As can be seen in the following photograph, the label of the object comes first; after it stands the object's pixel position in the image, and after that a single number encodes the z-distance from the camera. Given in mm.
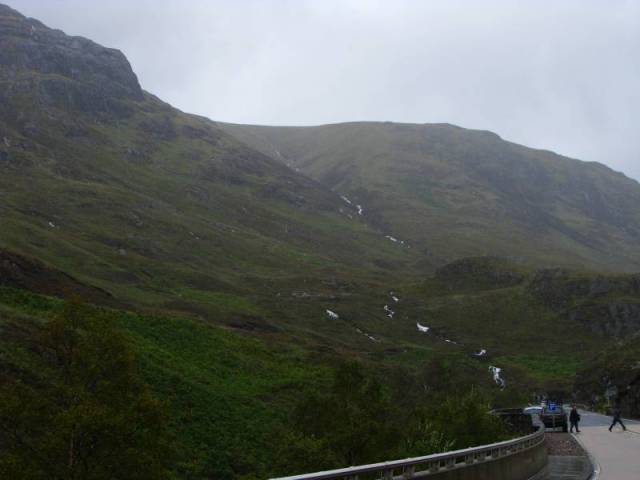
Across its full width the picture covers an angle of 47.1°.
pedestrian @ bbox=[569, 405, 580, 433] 42625
